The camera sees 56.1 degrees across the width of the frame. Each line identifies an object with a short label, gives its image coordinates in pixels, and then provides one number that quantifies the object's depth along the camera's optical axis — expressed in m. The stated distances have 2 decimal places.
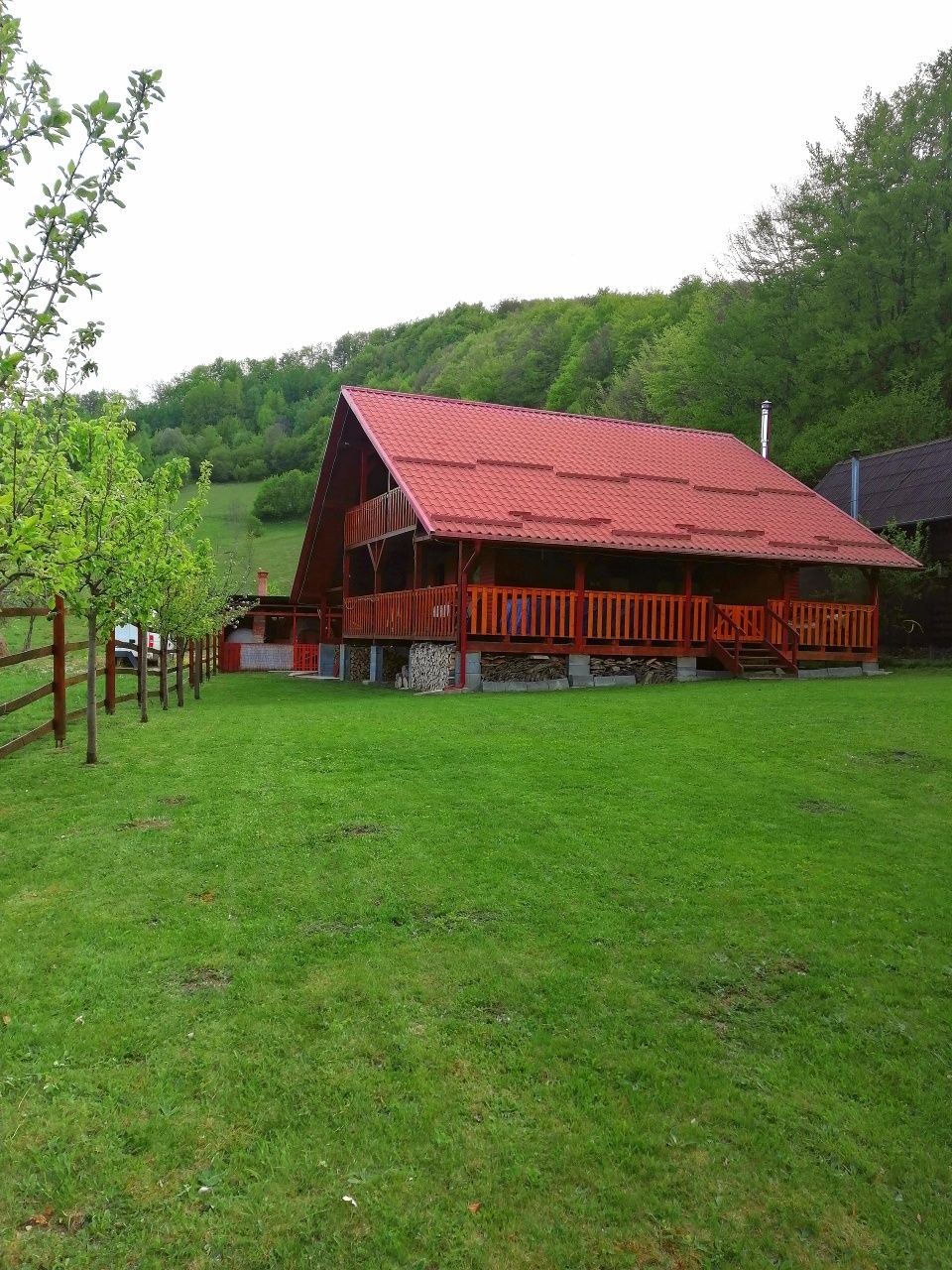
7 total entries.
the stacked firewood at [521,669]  16.55
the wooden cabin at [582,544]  16.58
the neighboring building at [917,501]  22.70
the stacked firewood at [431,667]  16.73
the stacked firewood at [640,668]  17.28
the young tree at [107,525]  7.68
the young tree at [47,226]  2.89
